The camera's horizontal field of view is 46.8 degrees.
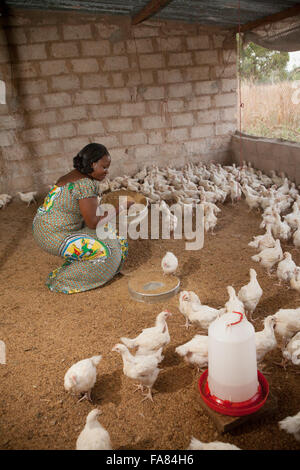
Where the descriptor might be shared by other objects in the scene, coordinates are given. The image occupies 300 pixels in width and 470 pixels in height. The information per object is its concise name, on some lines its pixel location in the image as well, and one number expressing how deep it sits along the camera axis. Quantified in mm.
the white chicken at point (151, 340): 2621
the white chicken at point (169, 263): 3822
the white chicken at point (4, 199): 6642
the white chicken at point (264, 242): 4238
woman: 3559
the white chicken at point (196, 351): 2449
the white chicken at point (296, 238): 4312
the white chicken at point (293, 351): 2379
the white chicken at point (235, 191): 6254
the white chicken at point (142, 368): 2297
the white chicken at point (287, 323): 2635
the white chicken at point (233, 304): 2754
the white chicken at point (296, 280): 3354
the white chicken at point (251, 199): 5695
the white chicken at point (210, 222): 5156
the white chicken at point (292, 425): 1958
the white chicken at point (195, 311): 2811
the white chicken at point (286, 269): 3580
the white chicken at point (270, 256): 3881
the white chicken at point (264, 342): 2447
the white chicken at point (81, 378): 2291
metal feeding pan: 3529
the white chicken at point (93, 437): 1856
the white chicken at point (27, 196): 6707
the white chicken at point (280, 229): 4539
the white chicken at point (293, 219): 4766
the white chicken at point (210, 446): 1765
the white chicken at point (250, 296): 3078
